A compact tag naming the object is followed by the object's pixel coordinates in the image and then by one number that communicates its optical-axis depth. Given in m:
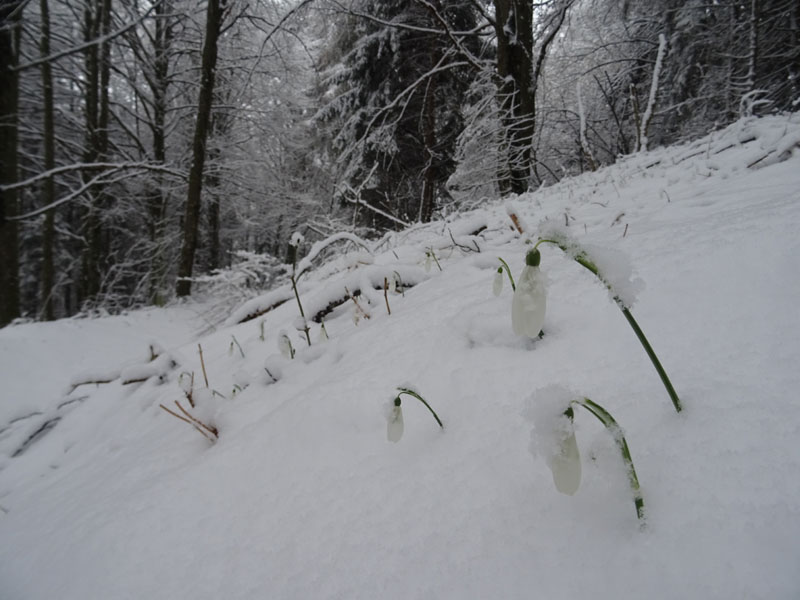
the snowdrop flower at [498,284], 0.34
